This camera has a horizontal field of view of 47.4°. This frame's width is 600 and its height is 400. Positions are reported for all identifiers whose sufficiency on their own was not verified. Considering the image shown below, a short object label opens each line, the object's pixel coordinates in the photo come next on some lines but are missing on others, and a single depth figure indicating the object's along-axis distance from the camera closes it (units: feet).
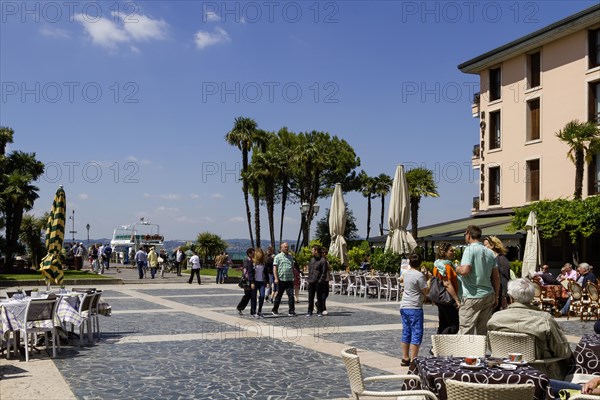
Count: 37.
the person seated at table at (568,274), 61.26
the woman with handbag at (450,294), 32.01
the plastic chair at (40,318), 34.31
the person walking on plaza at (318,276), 53.26
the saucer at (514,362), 17.85
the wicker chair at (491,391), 14.56
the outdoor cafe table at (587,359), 20.52
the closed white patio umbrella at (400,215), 73.51
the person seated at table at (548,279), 57.31
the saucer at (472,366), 17.21
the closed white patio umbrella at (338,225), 82.95
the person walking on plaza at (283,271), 53.31
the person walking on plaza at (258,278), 52.90
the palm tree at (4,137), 137.28
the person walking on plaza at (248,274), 53.06
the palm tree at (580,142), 95.55
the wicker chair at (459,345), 20.90
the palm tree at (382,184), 246.47
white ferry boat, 207.62
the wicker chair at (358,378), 17.04
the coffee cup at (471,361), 17.56
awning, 101.50
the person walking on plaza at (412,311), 30.63
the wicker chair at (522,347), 19.71
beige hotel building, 104.47
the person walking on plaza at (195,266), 99.75
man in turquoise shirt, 28.68
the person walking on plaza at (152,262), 111.96
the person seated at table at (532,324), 20.13
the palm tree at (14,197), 124.88
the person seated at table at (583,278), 54.13
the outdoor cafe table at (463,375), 16.40
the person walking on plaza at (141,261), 110.73
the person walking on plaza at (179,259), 121.82
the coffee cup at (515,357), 18.23
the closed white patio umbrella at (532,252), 66.54
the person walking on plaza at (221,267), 102.53
